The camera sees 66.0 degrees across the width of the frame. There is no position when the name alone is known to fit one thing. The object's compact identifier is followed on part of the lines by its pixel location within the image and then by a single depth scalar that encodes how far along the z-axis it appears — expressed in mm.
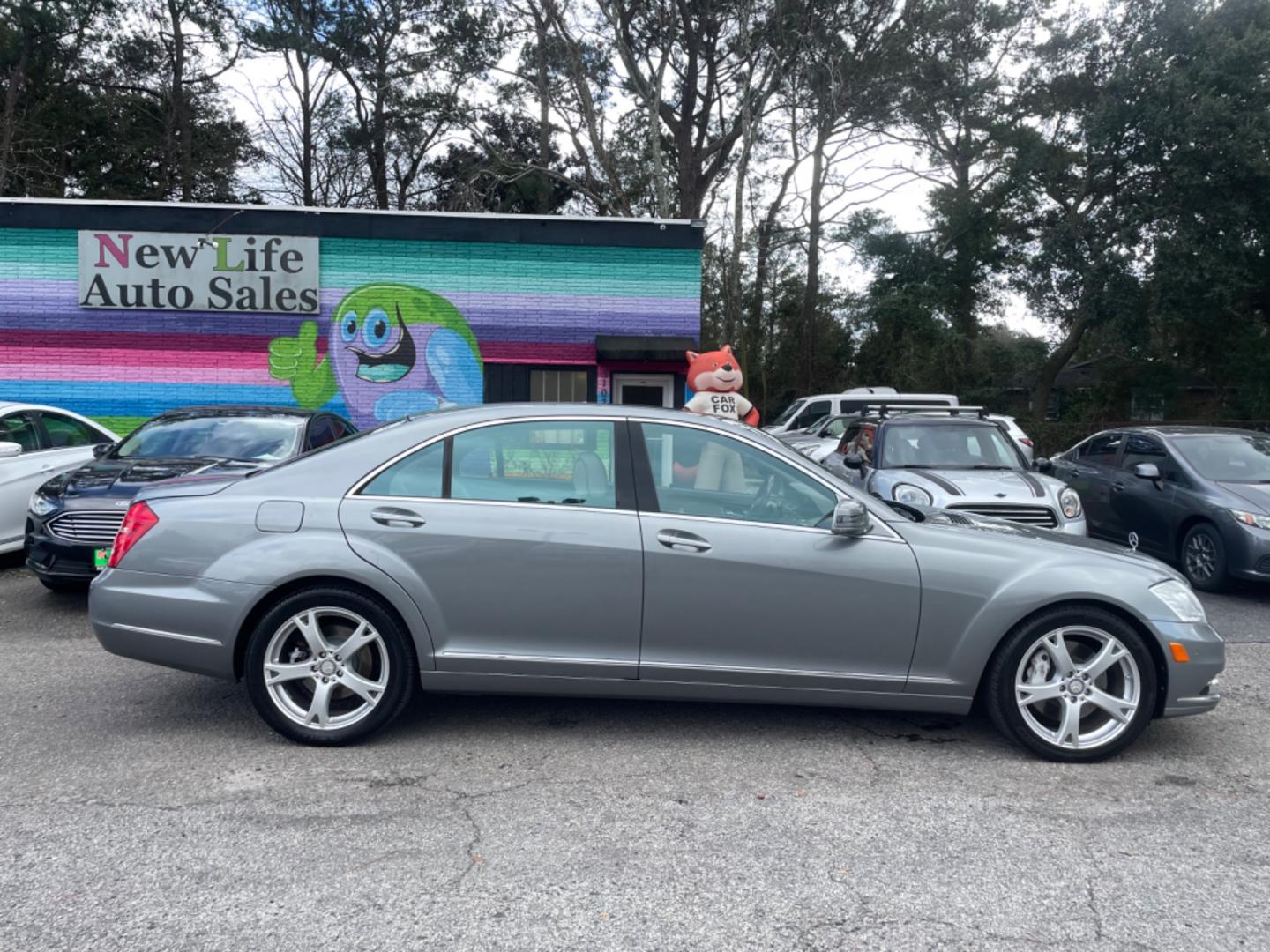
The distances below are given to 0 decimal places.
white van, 16438
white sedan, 8383
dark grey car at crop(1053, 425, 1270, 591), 8203
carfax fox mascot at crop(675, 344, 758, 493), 11984
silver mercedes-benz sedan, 4234
